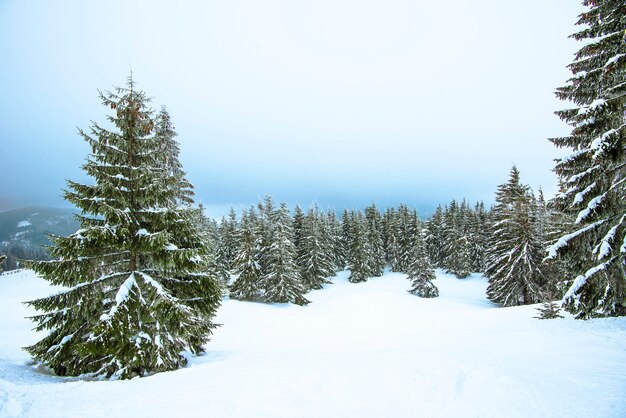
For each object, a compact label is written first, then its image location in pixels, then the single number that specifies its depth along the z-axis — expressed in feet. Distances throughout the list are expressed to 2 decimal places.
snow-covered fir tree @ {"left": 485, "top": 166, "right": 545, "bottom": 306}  96.27
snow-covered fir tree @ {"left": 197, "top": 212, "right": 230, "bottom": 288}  146.72
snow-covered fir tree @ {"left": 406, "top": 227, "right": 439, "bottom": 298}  141.59
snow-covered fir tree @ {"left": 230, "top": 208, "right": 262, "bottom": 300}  122.42
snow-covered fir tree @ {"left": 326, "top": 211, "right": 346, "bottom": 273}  206.39
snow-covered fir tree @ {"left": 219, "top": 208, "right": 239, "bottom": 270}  160.65
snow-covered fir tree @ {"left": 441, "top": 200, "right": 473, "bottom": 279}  177.68
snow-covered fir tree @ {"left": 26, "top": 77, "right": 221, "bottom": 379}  29.35
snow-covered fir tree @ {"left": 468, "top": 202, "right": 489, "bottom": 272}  187.21
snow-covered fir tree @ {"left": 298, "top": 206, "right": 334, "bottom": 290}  156.76
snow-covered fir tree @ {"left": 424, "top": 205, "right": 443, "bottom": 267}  219.20
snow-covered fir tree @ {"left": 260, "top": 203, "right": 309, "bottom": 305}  121.49
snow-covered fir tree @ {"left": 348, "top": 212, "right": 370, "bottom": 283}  175.73
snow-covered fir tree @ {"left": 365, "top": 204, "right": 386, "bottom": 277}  189.98
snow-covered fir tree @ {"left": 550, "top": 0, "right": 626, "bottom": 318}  31.63
